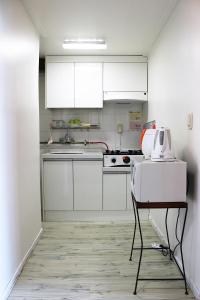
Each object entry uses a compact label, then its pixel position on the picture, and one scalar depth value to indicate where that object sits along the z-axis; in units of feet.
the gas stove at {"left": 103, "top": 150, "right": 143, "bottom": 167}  11.61
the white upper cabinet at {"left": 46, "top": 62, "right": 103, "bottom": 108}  12.28
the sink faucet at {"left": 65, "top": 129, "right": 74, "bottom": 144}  13.35
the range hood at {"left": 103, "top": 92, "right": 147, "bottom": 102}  12.32
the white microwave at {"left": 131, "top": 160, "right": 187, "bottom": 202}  6.34
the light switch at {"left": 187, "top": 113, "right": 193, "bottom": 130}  6.46
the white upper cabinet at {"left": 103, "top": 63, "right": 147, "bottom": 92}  12.32
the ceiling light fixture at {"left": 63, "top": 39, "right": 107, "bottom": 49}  10.44
